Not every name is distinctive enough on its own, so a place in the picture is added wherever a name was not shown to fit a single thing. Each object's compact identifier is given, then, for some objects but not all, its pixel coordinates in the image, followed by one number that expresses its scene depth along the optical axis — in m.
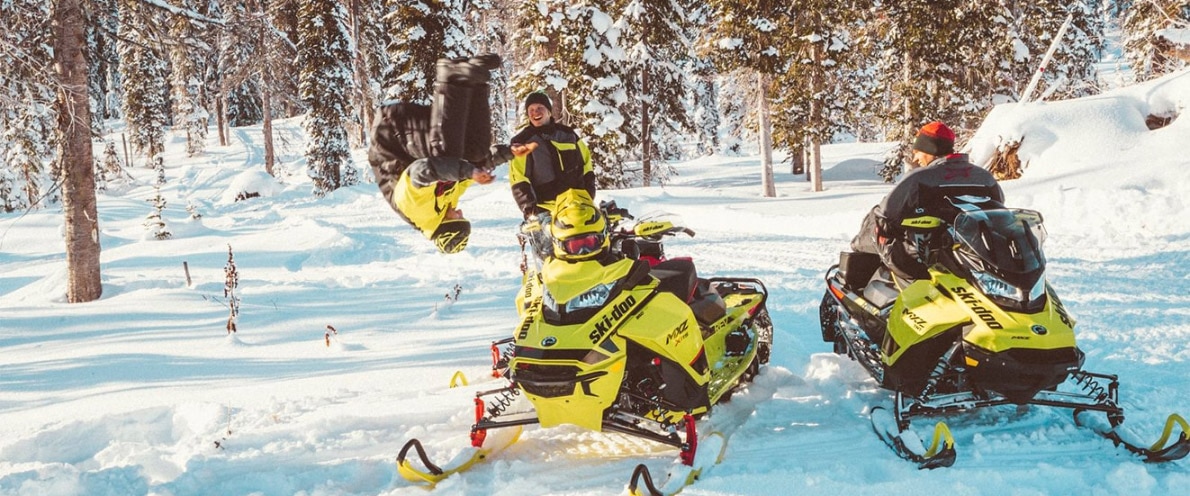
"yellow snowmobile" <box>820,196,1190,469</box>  3.63
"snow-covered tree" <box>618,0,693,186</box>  21.34
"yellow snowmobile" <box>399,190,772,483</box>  3.66
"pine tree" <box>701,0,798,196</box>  20.70
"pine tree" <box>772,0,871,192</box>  20.83
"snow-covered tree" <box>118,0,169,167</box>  43.97
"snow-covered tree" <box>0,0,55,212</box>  6.38
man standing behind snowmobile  5.77
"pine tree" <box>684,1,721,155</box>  47.75
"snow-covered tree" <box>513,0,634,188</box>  20.83
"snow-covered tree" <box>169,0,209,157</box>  48.75
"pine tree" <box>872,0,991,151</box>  20.47
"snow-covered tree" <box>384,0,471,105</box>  21.52
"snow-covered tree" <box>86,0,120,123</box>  9.23
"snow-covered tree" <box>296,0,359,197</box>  27.12
